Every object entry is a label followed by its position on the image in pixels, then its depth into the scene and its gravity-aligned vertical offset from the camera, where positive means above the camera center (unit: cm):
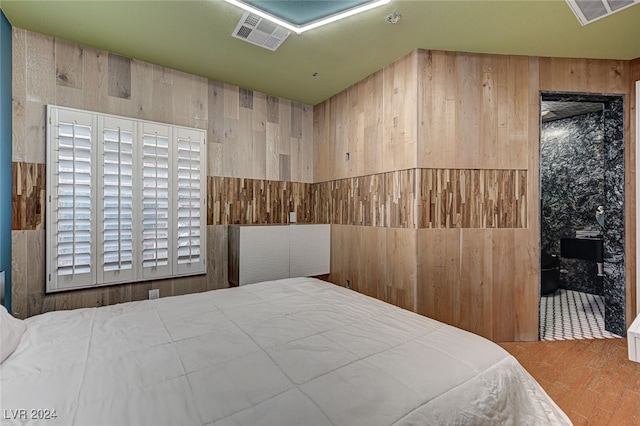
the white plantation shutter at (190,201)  297 +11
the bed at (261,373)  86 -57
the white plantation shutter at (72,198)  238 +11
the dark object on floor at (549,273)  420 -88
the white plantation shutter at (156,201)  276 +10
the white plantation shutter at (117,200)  256 +10
